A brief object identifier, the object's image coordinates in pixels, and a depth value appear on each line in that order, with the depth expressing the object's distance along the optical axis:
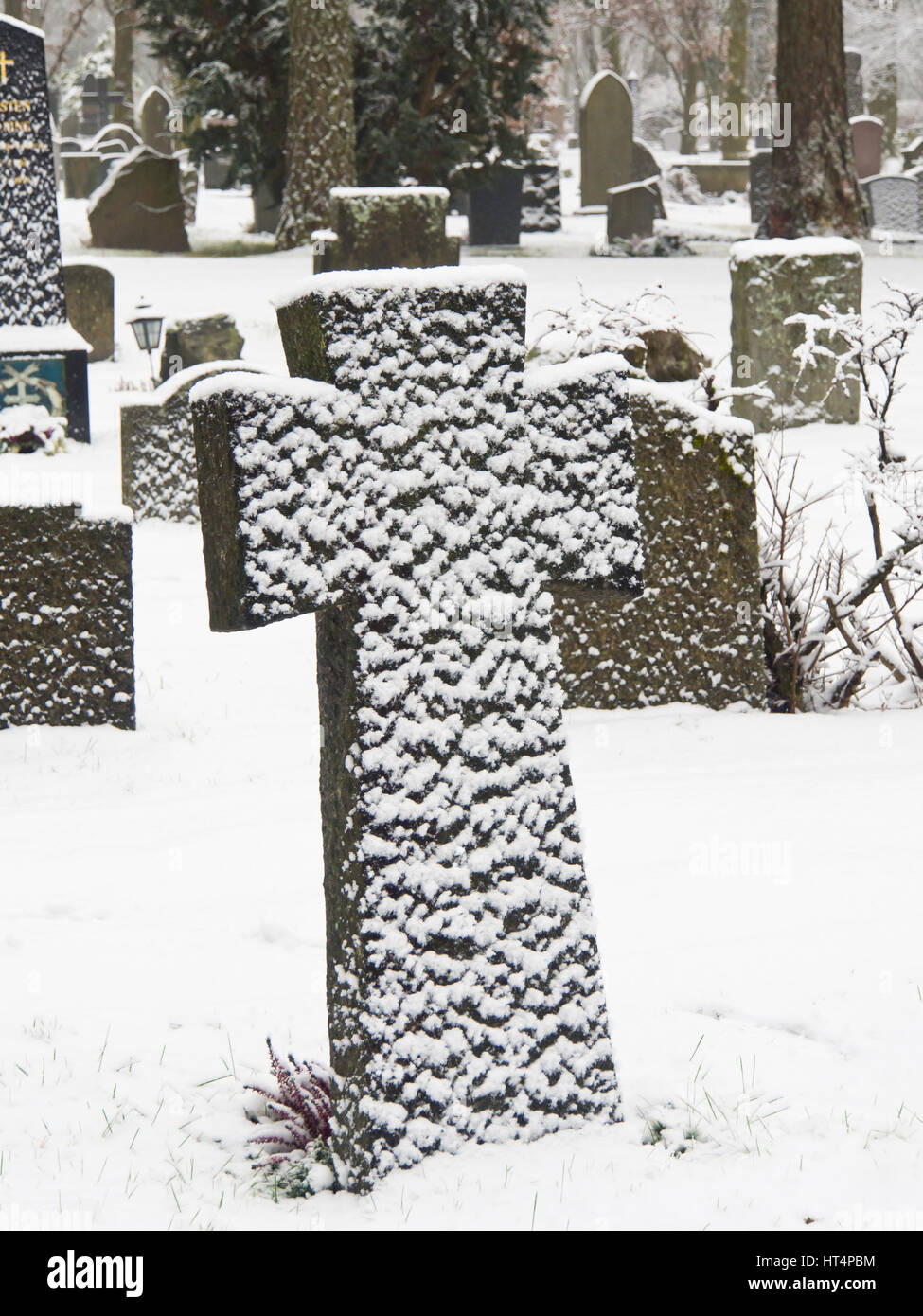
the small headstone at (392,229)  14.02
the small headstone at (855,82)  31.55
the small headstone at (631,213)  21.11
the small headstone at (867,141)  30.77
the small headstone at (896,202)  23.78
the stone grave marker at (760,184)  23.17
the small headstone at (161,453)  8.51
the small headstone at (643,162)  26.97
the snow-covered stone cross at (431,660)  2.38
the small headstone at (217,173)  37.88
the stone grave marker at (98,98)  38.25
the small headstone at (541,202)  24.41
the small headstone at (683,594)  5.10
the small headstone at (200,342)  12.12
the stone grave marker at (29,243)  10.23
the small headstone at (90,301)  14.08
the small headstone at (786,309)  10.29
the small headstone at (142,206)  20.77
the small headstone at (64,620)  5.03
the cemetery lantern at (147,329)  11.79
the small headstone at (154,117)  32.75
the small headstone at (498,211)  21.97
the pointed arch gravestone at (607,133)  26.23
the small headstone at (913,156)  30.83
